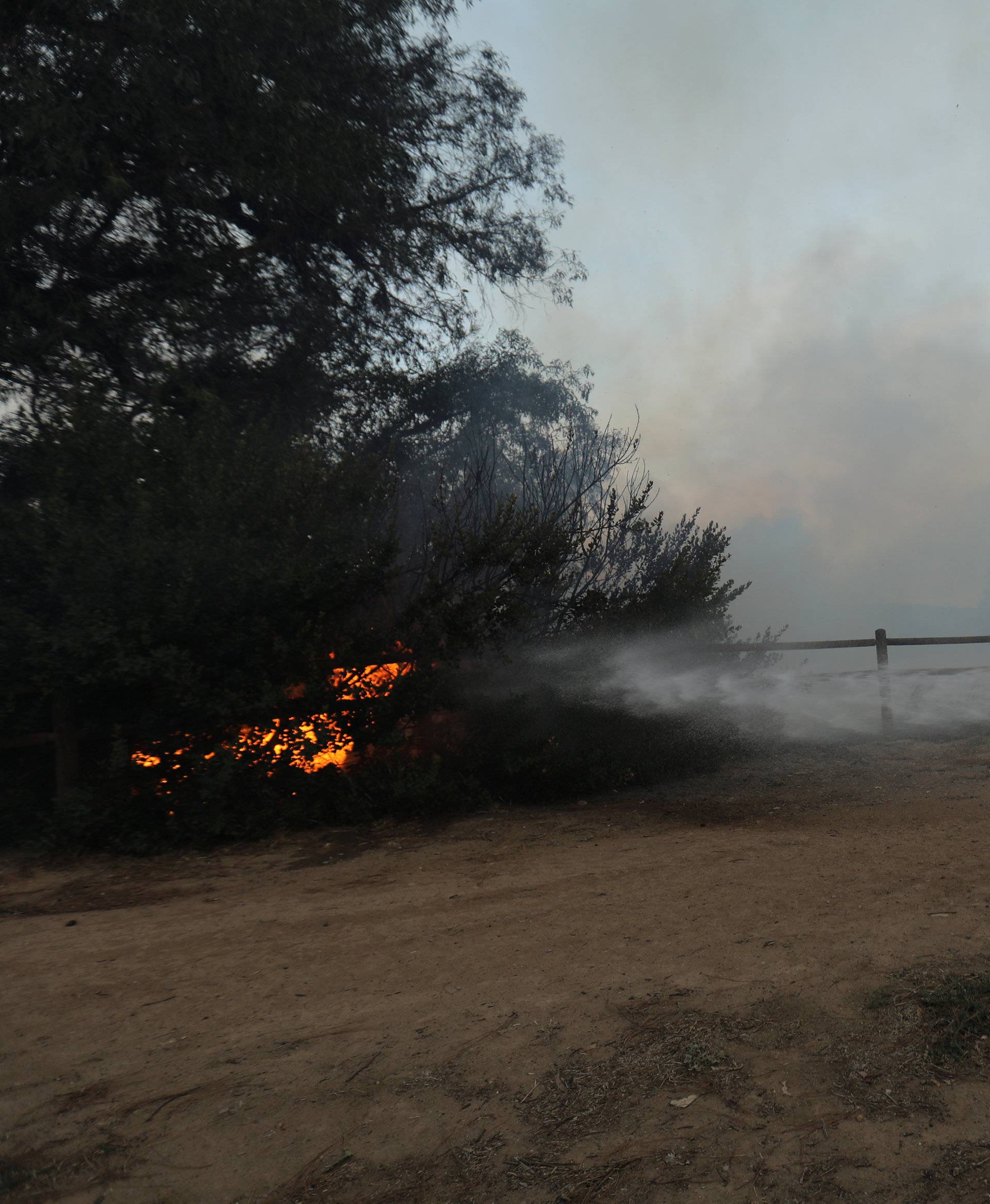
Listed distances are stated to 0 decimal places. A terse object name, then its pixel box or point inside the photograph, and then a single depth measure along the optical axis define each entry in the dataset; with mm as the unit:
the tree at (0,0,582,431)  9164
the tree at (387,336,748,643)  8797
